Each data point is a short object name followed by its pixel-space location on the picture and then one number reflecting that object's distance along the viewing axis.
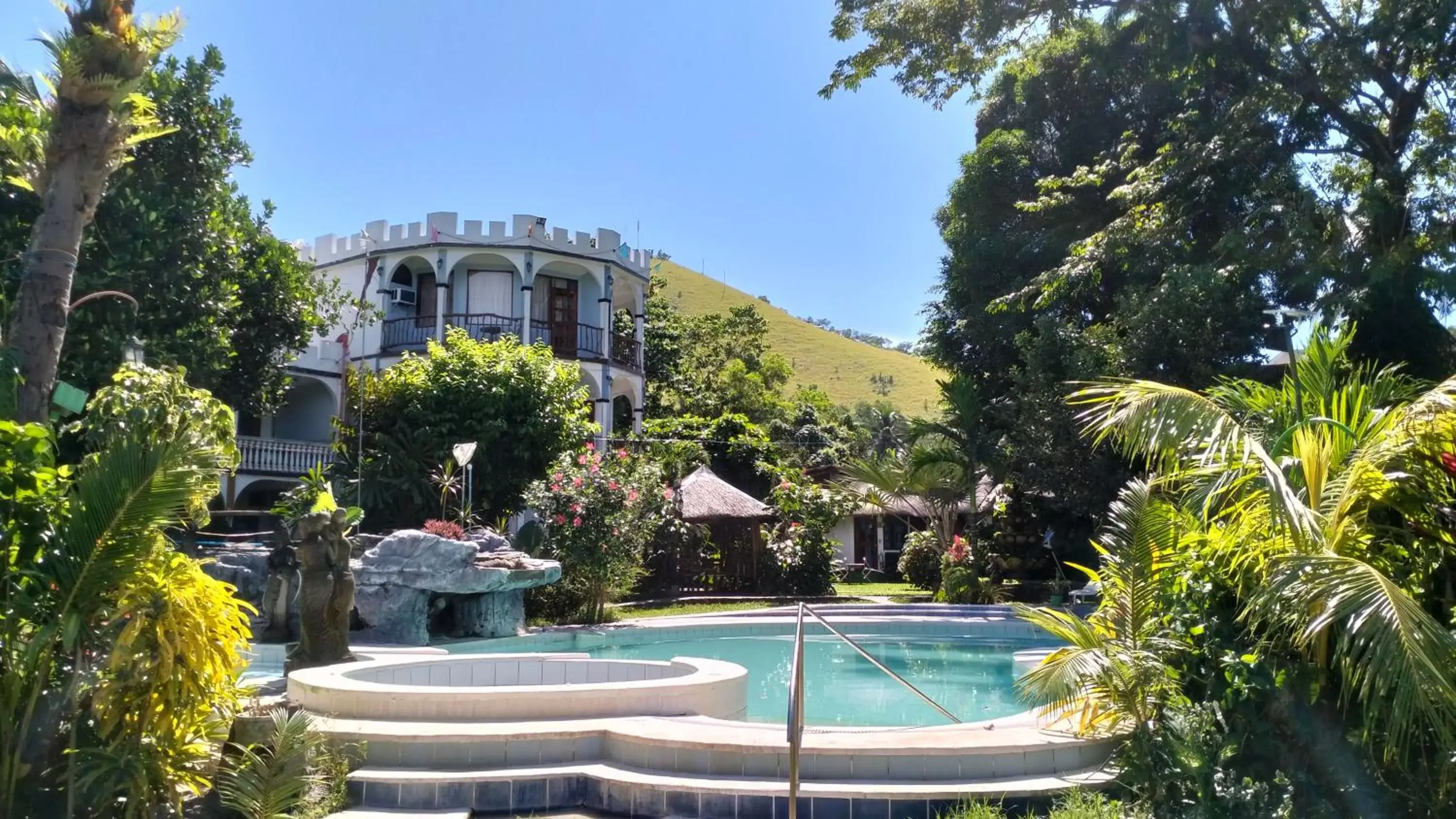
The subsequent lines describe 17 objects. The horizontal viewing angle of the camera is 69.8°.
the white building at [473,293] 25.62
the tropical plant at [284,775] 4.98
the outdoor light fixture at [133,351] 7.09
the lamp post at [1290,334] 5.34
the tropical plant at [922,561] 22.92
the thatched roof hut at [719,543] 20.50
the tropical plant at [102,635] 4.57
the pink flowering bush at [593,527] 14.40
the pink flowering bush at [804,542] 20.70
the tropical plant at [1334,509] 3.88
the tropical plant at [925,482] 20.17
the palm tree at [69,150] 5.71
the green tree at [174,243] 12.40
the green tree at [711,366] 37.69
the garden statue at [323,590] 8.15
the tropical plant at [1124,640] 5.34
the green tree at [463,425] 18.39
